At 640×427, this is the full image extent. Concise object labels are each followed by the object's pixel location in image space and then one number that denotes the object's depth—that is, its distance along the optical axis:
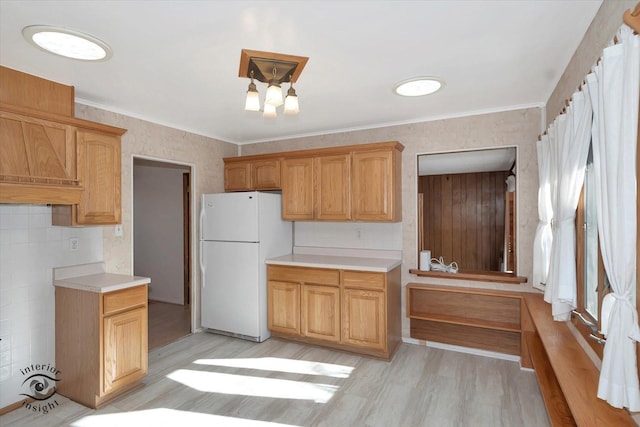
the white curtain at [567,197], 1.78
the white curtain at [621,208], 1.20
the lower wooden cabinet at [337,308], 3.30
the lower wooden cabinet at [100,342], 2.50
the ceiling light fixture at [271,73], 2.00
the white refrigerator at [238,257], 3.80
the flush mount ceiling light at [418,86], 2.59
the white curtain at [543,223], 2.63
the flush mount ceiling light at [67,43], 1.85
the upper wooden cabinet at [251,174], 4.16
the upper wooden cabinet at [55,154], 2.20
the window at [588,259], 1.88
